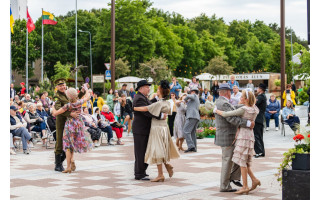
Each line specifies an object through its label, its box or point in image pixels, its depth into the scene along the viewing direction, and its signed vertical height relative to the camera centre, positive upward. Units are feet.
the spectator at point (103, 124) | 55.42 -2.05
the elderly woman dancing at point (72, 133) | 35.22 -1.93
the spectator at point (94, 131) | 52.85 -2.71
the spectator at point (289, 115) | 62.39 -1.28
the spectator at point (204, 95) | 94.99 +1.99
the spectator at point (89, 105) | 71.23 +0.01
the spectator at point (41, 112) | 57.11 -0.72
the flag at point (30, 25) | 134.10 +21.75
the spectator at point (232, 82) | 65.77 +3.09
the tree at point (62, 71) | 211.68 +15.36
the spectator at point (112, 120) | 55.91 -1.67
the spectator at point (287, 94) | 80.28 +1.75
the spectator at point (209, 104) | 67.52 +0.15
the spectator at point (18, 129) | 47.93 -2.26
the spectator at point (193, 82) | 71.36 +3.32
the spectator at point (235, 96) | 52.85 +1.01
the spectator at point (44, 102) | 63.46 +0.49
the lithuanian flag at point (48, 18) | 153.18 +27.55
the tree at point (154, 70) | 178.50 +13.22
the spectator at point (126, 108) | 68.74 -0.36
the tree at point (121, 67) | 196.44 +15.17
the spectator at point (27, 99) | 68.59 +0.94
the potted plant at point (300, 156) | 19.89 -2.08
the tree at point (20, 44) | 204.33 +25.89
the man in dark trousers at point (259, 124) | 42.98 -1.66
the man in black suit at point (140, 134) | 32.40 -1.87
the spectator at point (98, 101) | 74.56 +0.72
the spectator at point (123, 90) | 79.49 +2.48
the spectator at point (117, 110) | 70.91 -0.64
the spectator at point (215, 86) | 85.73 +3.32
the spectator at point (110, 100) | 77.86 +0.86
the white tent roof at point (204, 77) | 154.22 +8.80
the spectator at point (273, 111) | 69.77 -0.86
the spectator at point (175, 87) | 72.07 +2.65
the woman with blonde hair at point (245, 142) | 27.45 -2.07
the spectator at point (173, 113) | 55.26 -0.91
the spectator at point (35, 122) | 55.47 -1.82
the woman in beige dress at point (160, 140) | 31.35 -2.19
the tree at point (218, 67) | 219.41 +16.86
